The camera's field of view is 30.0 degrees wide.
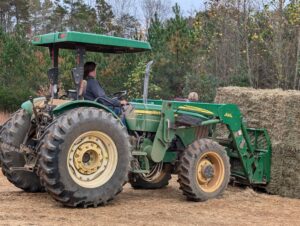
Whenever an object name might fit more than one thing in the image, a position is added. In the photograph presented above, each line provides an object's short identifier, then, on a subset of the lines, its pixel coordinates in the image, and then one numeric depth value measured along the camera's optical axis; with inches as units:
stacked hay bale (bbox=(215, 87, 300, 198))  375.6
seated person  313.6
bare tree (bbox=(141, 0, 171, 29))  1973.4
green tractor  280.8
